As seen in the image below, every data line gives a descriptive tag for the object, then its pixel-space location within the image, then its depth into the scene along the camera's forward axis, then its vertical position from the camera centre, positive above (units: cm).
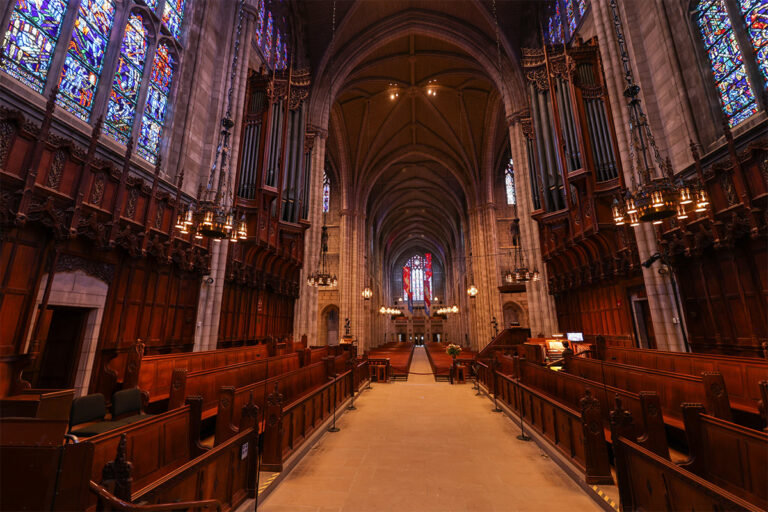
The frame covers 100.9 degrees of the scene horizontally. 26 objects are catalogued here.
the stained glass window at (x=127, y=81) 659 +534
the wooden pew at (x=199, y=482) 175 -104
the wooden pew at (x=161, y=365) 476 -58
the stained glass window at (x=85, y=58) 562 +499
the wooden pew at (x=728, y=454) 235 -99
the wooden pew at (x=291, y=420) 383 -126
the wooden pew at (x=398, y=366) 1189 -134
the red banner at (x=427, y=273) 4242 +854
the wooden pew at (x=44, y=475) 154 -69
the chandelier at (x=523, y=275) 1150 +203
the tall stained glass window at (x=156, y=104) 744 +546
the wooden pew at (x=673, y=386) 346 -74
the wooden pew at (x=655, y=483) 183 -103
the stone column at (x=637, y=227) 673 +228
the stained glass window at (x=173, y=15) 820 +820
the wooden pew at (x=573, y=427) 336 -125
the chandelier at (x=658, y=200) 481 +202
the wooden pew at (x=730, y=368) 409 -56
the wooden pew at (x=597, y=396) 310 -90
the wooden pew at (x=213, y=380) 471 -79
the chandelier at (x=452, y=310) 2973 +208
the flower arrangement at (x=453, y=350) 1183 -70
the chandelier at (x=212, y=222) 550 +197
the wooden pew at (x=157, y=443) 240 -97
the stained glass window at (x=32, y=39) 479 +454
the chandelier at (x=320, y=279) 1196 +195
